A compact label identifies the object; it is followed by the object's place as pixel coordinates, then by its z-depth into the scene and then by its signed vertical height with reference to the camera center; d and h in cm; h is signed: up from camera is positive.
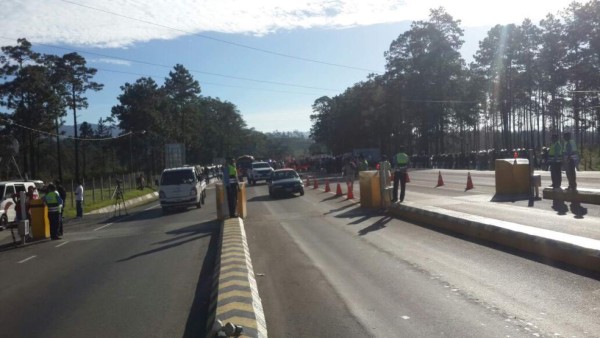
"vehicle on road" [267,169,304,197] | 3000 -108
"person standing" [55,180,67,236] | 2390 -67
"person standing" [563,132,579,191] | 1666 -25
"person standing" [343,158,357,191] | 2722 -50
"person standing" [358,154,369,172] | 3123 -31
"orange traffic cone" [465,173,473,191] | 2482 -127
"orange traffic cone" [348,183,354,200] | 2503 -137
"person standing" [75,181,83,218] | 2829 -126
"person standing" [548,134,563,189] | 1731 -30
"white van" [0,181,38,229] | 2355 -92
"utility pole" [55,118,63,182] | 5666 +223
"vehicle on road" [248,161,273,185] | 4841 -72
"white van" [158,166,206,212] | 2633 -91
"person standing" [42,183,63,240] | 1844 -106
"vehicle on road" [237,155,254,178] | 5626 +3
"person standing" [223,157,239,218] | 1869 -57
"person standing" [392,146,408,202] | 1881 -41
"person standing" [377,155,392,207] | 1870 -68
